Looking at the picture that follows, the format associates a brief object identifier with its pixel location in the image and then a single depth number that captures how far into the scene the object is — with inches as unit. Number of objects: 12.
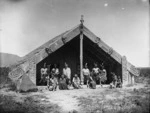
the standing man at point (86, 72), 556.7
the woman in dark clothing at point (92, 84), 519.3
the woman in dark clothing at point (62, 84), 506.3
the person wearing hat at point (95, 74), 558.4
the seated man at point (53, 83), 483.1
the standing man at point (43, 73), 522.2
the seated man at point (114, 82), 536.5
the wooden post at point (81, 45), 545.0
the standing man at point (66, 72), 538.9
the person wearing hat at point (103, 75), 561.9
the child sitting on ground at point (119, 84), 535.1
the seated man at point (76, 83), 519.2
